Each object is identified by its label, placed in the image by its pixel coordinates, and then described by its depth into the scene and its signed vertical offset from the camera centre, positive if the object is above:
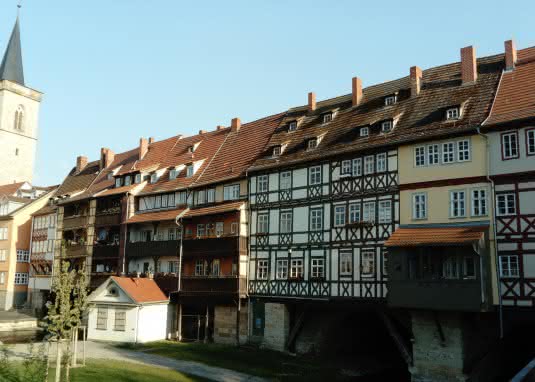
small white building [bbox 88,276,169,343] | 37.31 -2.36
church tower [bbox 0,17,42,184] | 77.69 +22.06
